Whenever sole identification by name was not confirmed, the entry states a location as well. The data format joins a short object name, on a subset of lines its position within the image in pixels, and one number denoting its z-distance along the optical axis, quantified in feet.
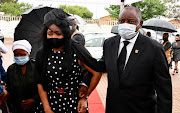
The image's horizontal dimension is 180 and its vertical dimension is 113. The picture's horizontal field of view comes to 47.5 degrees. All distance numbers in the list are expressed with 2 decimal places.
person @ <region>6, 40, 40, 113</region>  8.40
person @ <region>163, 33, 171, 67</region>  27.45
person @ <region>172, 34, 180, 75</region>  31.80
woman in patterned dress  6.49
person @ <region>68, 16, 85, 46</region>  12.28
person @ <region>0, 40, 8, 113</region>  7.79
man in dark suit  6.21
